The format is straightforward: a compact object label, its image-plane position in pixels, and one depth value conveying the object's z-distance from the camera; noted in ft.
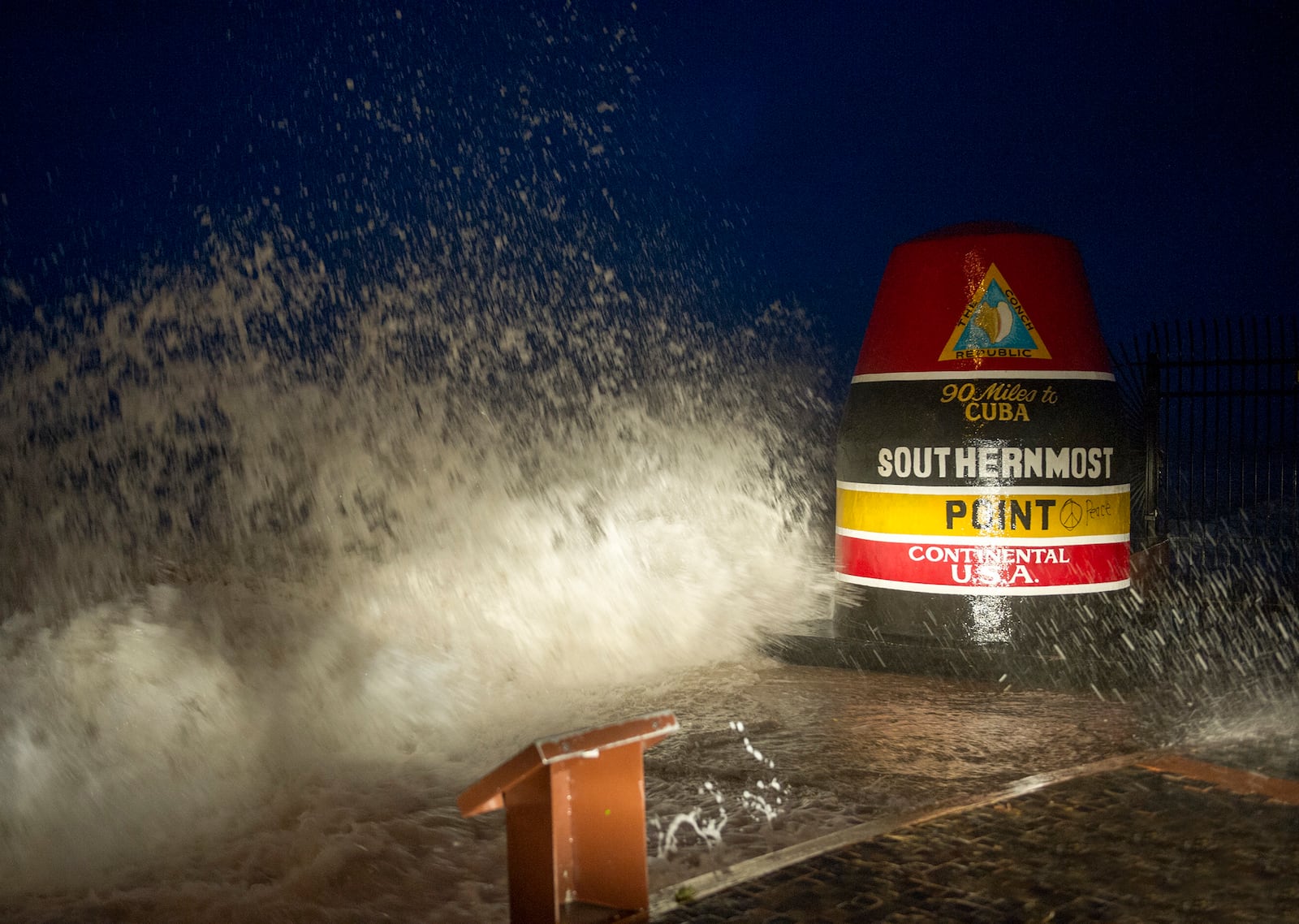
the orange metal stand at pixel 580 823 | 9.05
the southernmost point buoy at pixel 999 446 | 21.03
